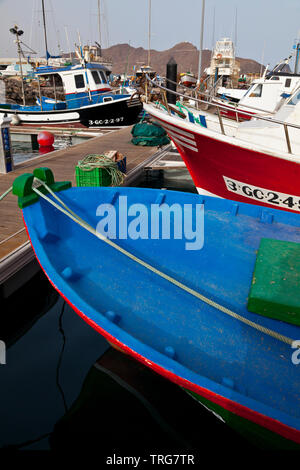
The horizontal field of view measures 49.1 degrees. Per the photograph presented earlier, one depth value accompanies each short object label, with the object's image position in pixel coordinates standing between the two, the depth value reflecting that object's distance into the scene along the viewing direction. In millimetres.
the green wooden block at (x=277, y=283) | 3037
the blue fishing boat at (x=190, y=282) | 2602
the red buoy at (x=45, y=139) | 14359
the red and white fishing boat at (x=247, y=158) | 5492
